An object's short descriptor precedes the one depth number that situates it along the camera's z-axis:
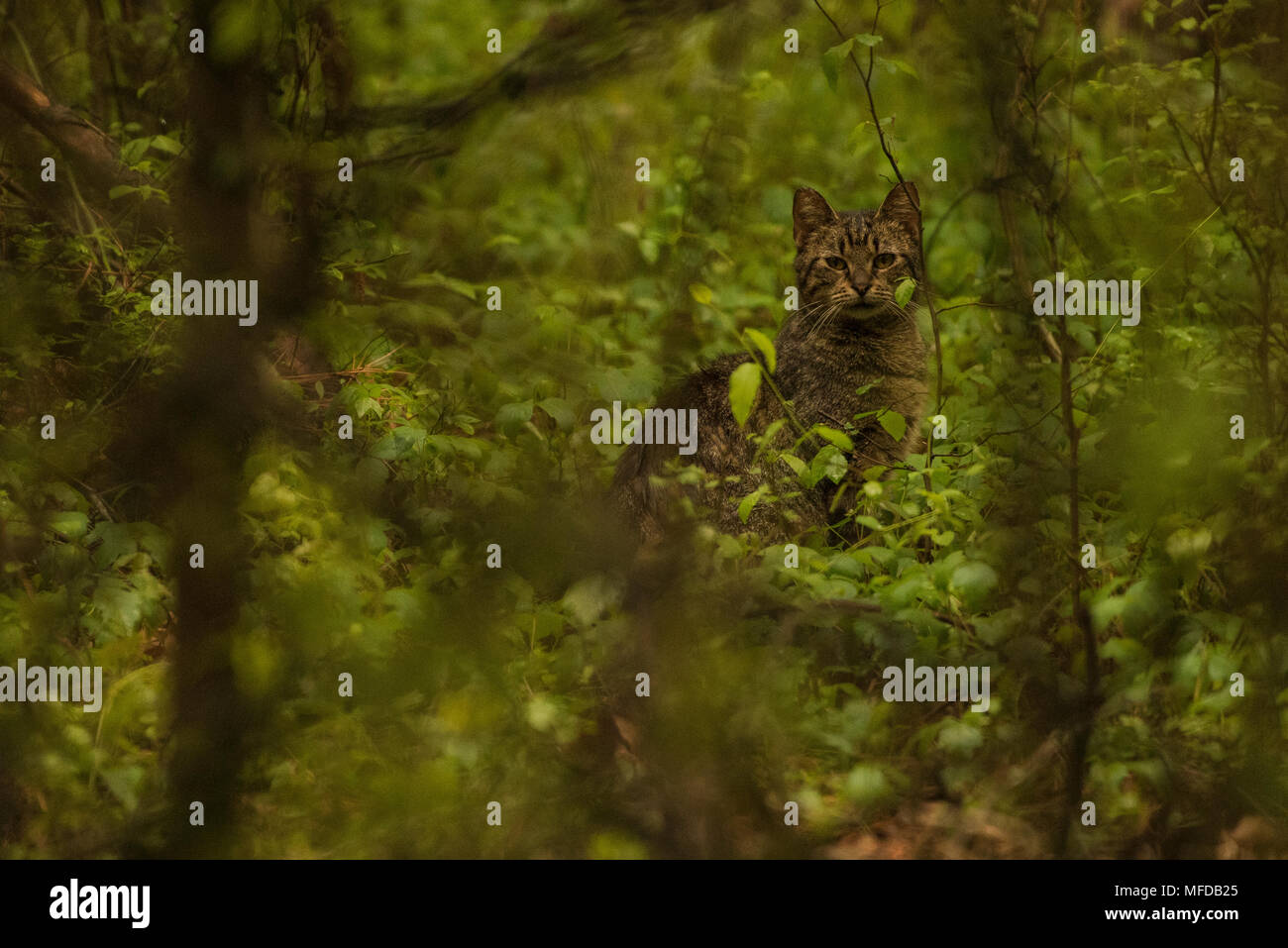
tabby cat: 5.52
